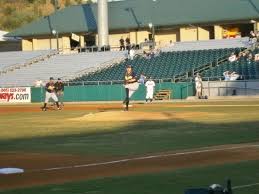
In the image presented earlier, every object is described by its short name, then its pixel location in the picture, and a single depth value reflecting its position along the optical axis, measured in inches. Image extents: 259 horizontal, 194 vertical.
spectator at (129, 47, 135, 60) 2332.7
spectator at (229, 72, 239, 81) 1841.8
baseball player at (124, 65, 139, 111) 1210.6
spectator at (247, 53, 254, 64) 1957.2
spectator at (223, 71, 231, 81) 1852.2
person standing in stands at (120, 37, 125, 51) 2511.1
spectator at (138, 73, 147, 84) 1952.5
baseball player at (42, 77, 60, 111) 1549.0
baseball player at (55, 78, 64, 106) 1681.8
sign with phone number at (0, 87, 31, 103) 2186.3
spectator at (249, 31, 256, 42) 2113.4
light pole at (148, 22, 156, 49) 2506.2
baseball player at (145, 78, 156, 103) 1831.9
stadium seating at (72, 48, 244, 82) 2084.2
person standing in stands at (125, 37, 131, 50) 2490.4
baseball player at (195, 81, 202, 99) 1834.4
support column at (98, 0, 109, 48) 2470.5
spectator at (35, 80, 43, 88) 2193.2
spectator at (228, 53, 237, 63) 2002.8
